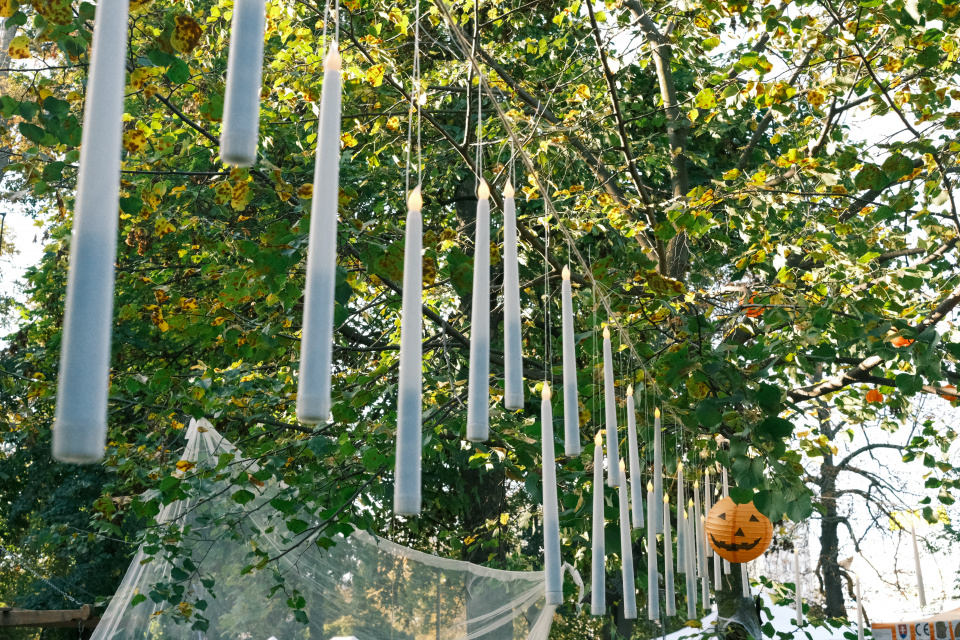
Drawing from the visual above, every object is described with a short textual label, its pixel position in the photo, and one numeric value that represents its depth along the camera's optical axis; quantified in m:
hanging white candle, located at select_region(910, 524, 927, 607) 6.91
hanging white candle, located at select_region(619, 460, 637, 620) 2.57
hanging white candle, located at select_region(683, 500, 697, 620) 3.59
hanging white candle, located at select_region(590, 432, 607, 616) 1.89
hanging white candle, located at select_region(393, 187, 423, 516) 0.85
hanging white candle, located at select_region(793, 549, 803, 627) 6.22
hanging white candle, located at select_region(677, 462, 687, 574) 3.46
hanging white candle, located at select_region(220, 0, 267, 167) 0.59
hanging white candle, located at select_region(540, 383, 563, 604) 1.60
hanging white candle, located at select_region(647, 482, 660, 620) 2.78
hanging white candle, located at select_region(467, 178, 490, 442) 1.07
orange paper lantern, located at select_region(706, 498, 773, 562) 4.64
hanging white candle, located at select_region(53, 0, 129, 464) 0.49
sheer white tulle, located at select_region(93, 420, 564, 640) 4.66
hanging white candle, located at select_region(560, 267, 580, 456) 1.60
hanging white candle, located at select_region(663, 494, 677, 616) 3.21
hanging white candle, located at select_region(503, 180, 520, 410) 1.27
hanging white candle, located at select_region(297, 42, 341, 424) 0.67
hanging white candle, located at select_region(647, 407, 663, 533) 2.91
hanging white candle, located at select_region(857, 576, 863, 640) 6.18
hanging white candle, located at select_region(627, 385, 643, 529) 2.38
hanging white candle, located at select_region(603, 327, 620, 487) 2.04
